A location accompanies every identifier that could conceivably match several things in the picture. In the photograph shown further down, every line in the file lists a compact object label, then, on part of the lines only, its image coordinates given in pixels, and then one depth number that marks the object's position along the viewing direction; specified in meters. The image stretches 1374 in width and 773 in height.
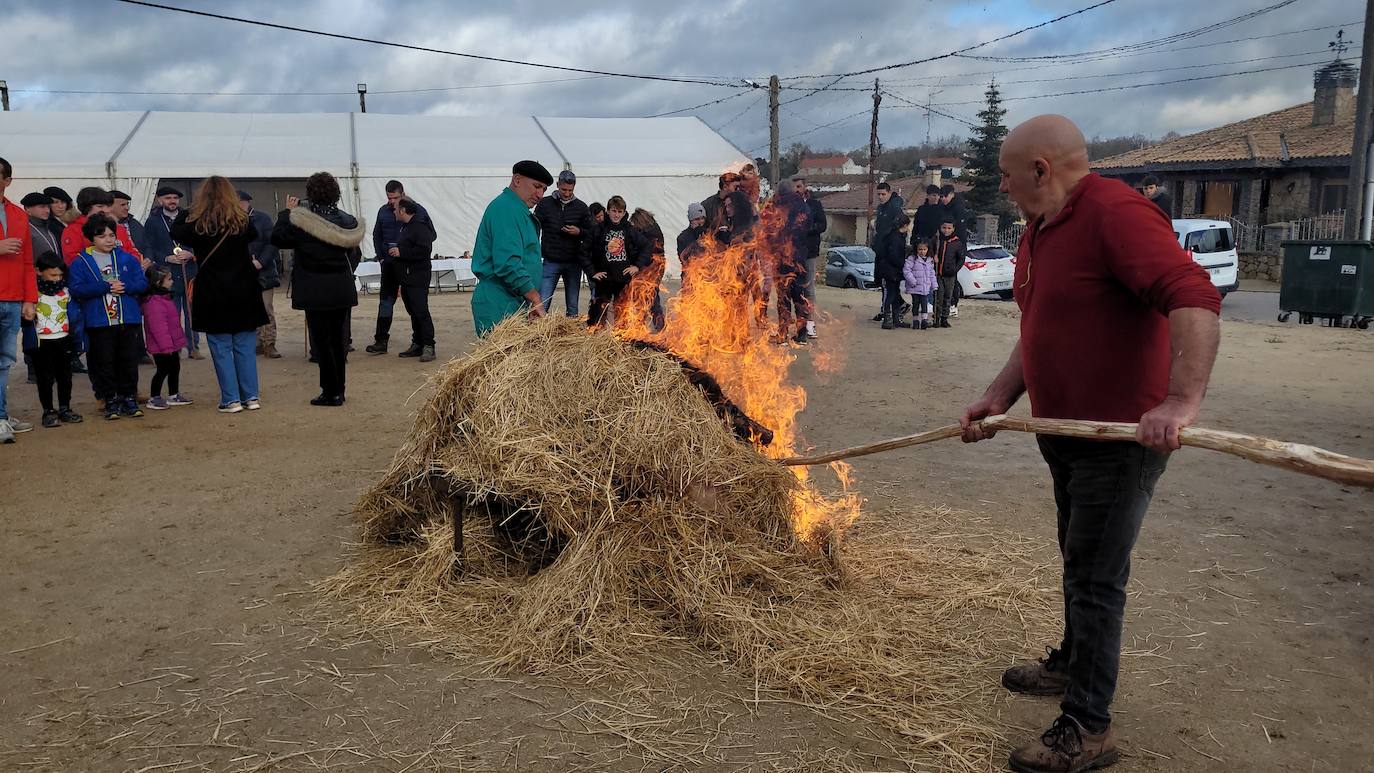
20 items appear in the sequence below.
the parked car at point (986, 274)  22.83
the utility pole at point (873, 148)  44.44
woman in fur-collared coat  8.40
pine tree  58.44
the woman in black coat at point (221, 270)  7.95
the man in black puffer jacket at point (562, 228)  10.76
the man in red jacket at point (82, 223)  8.07
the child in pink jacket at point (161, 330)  8.34
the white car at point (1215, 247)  20.06
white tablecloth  22.30
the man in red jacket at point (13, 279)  6.98
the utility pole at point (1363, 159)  17.53
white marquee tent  20.48
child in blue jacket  7.80
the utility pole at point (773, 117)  34.78
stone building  32.22
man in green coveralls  6.59
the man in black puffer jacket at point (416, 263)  11.15
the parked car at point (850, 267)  25.92
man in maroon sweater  2.91
